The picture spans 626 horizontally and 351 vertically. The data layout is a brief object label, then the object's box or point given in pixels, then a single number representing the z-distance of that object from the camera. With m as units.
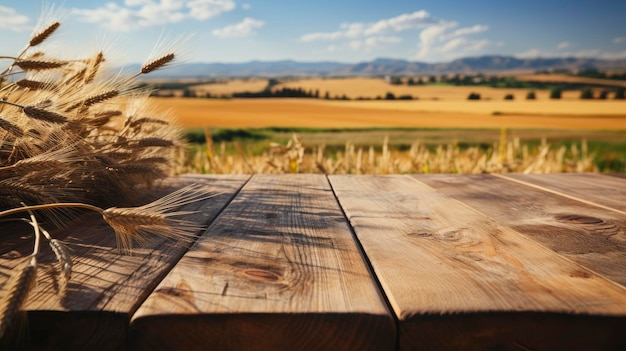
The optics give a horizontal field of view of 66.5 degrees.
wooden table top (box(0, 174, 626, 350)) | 0.71
